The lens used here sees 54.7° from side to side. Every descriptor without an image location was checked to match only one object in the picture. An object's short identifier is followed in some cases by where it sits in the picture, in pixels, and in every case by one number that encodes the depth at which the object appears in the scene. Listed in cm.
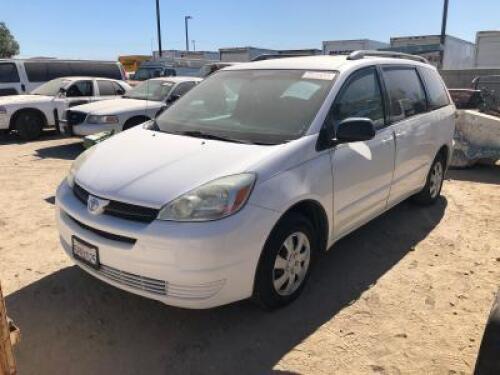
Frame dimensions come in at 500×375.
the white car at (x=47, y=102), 1112
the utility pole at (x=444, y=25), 2061
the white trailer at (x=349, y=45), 2850
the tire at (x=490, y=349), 212
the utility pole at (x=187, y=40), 5700
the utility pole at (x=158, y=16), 2862
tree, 4669
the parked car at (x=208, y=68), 1572
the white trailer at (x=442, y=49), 2253
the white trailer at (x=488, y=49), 2356
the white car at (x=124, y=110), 915
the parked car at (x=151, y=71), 2075
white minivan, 282
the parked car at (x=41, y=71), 1320
